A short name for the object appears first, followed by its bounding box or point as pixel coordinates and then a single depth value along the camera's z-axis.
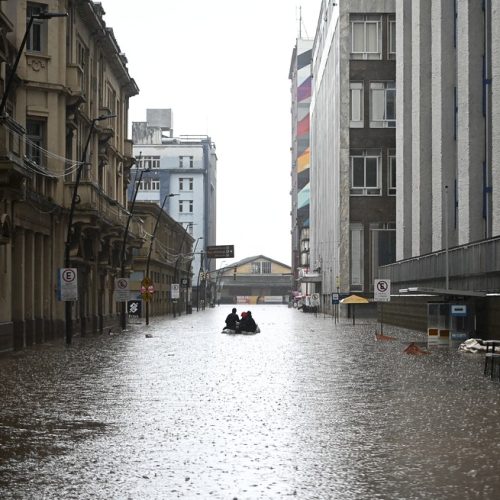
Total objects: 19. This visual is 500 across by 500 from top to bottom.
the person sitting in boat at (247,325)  51.34
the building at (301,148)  174.74
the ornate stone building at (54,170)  34.47
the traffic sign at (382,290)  44.47
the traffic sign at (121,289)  52.59
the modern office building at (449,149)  37.06
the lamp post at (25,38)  26.19
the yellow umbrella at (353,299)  67.75
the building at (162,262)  90.21
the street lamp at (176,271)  113.34
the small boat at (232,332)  51.25
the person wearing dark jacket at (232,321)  51.75
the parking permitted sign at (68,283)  37.00
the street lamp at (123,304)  53.85
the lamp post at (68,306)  37.59
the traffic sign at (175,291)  89.44
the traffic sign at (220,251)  133.50
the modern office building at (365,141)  82.94
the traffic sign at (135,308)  81.56
